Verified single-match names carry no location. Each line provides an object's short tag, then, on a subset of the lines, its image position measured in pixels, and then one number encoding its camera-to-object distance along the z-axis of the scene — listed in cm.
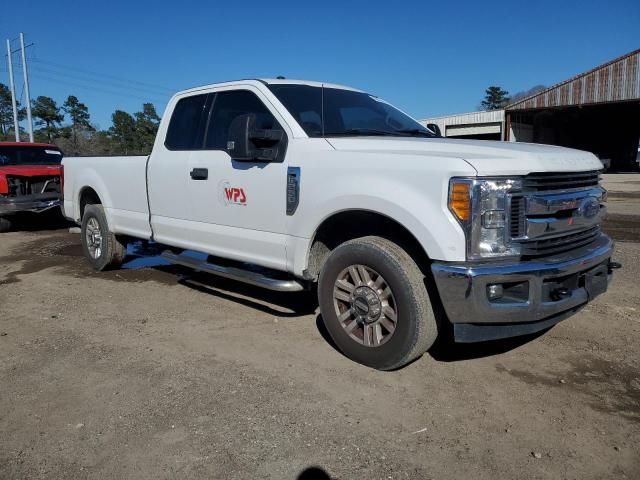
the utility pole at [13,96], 3150
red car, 1019
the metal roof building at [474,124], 3547
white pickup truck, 304
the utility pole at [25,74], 3247
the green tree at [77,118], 5716
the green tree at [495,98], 9638
